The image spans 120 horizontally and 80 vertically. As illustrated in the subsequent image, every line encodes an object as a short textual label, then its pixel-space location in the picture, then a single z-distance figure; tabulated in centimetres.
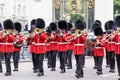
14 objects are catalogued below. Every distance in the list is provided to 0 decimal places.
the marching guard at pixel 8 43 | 1535
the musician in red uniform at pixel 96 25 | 1647
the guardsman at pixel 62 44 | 1647
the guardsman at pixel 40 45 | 1537
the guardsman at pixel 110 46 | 1694
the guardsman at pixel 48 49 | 1742
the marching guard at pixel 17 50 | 1697
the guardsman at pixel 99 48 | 1598
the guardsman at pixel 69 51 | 1786
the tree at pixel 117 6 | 5170
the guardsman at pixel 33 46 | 1571
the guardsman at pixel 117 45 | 1423
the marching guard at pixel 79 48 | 1500
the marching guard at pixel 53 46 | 1729
